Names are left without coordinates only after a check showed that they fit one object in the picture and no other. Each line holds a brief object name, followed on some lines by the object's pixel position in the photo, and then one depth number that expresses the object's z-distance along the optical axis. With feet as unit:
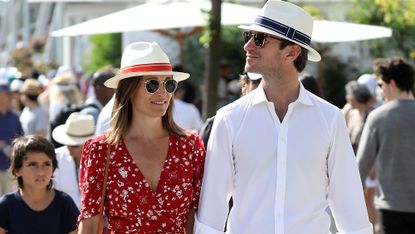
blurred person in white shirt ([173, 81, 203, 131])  38.17
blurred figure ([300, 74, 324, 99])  26.04
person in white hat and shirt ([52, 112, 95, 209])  25.80
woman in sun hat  17.17
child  21.22
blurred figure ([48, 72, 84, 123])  42.27
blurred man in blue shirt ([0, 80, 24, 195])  39.50
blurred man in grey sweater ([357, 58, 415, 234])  27.73
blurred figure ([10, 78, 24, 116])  54.29
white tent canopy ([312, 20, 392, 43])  42.14
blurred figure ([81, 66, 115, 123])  33.91
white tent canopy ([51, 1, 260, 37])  40.96
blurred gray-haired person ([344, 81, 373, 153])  36.99
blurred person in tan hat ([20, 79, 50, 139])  43.39
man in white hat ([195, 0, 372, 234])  16.83
